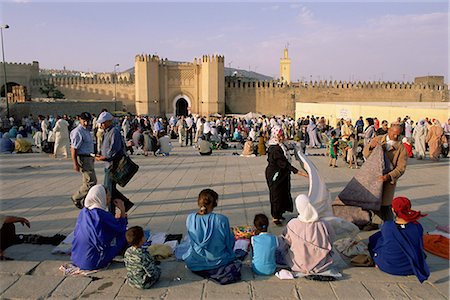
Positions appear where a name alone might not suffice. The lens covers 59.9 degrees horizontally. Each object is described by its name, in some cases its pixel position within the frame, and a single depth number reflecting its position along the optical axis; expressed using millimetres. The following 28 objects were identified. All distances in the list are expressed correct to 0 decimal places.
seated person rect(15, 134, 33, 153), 12094
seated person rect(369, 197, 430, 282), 3275
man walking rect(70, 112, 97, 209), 5180
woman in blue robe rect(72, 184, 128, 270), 3432
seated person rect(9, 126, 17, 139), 14717
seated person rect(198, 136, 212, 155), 11703
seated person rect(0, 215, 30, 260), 3883
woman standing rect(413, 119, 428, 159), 10672
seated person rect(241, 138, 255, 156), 11609
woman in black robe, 4820
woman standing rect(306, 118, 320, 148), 14281
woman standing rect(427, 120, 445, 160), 10141
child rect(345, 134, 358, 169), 9375
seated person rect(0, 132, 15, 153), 11984
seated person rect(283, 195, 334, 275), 3365
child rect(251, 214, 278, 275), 3418
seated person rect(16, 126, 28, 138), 16864
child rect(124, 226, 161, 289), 3174
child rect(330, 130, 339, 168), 9422
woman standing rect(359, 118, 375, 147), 8805
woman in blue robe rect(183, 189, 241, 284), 3354
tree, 40906
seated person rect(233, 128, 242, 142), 15839
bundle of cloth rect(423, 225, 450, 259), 3880
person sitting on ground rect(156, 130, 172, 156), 11594
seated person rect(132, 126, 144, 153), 11750
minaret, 67812
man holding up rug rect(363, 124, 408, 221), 4520
